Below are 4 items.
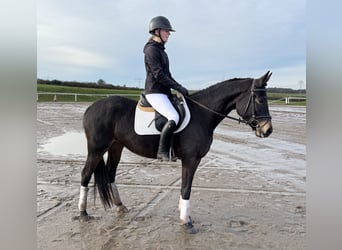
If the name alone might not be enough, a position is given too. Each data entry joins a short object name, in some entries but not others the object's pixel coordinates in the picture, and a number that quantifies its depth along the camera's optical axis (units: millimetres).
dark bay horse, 3102
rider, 3061
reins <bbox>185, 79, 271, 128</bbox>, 3077
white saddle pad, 3227
